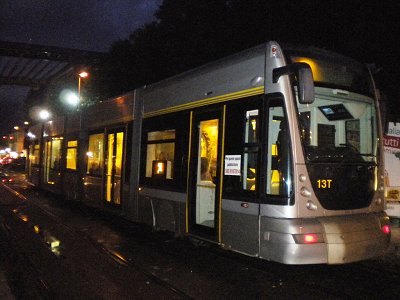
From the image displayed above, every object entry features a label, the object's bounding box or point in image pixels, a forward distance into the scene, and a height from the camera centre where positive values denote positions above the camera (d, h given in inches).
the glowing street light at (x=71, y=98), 838.8 +123.9
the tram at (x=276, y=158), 223.6 +5.7
